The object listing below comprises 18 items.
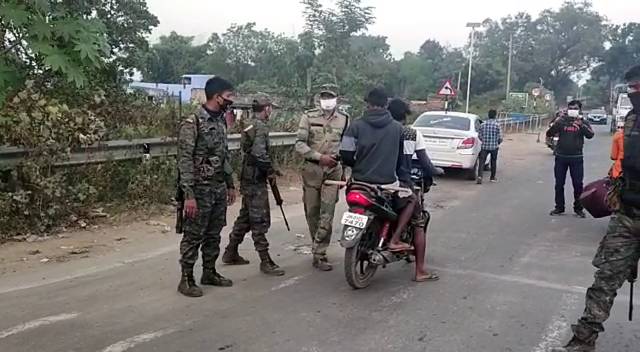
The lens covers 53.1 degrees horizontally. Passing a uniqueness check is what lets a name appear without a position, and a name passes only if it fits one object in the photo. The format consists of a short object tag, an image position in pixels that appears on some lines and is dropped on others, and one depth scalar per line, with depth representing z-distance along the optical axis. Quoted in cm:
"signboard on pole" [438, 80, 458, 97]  2373
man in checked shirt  1377
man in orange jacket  602
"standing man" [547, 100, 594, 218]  971
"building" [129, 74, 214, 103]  4624
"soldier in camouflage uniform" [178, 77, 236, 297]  516
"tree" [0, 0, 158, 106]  489
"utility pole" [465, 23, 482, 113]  2788
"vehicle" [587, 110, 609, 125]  5525
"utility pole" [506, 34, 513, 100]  5897
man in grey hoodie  561
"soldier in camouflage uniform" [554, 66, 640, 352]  411
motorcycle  538
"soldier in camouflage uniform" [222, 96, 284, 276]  605
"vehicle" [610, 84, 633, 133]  3203
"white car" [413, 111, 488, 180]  1341
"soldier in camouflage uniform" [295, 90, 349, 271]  627
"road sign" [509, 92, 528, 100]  4723
